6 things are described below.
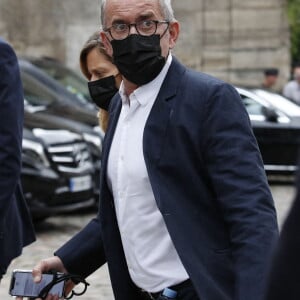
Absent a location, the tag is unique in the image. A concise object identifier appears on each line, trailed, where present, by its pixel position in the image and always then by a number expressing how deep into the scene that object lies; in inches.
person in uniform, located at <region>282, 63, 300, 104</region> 735.1
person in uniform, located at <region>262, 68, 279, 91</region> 792.1
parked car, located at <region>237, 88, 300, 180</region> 622.5
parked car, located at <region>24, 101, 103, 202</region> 454.6
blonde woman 164.9
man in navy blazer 123.3
